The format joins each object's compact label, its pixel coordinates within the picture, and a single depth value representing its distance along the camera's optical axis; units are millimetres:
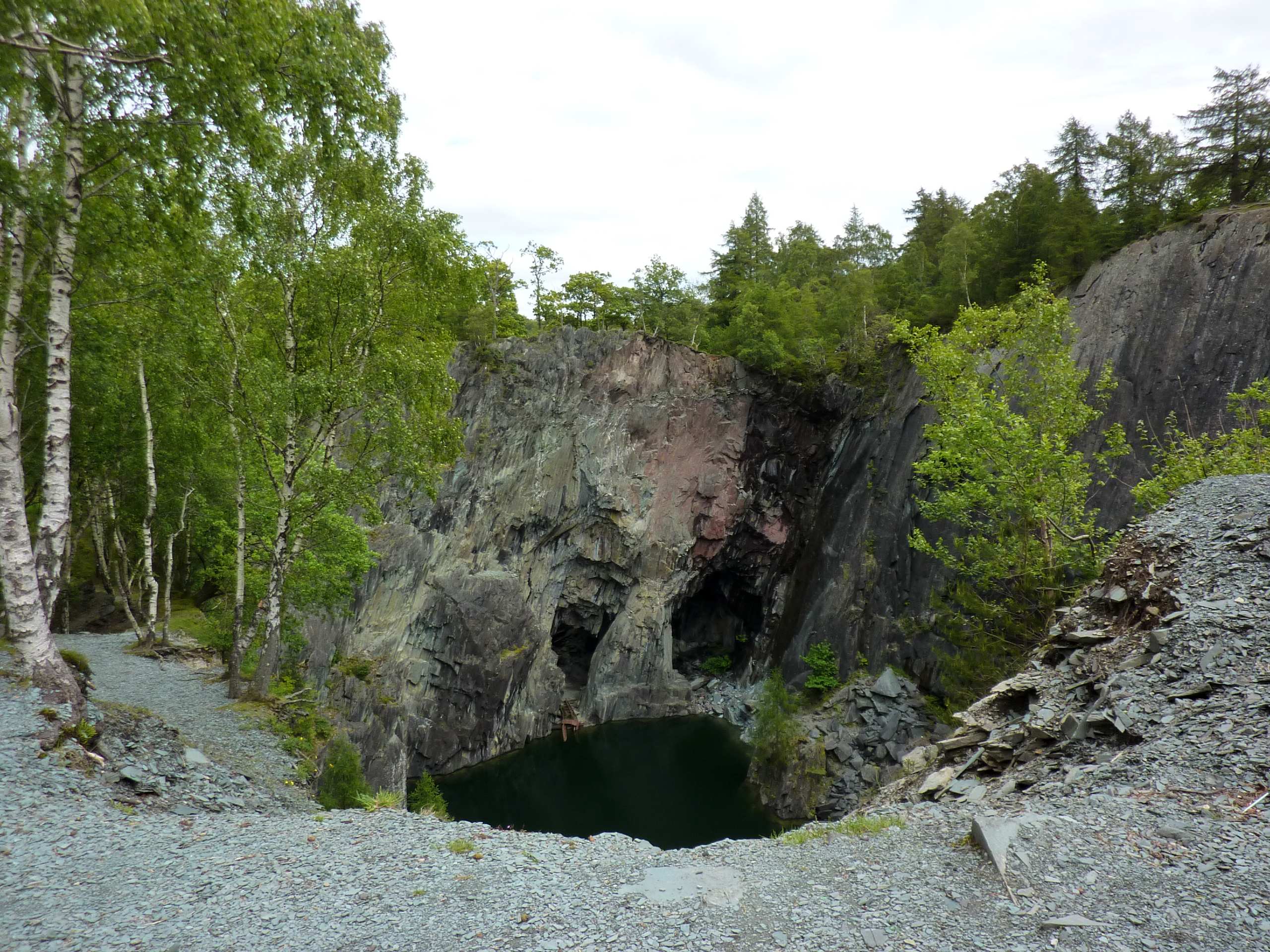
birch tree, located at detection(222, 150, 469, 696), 12336
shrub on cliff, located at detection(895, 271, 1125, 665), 16422
